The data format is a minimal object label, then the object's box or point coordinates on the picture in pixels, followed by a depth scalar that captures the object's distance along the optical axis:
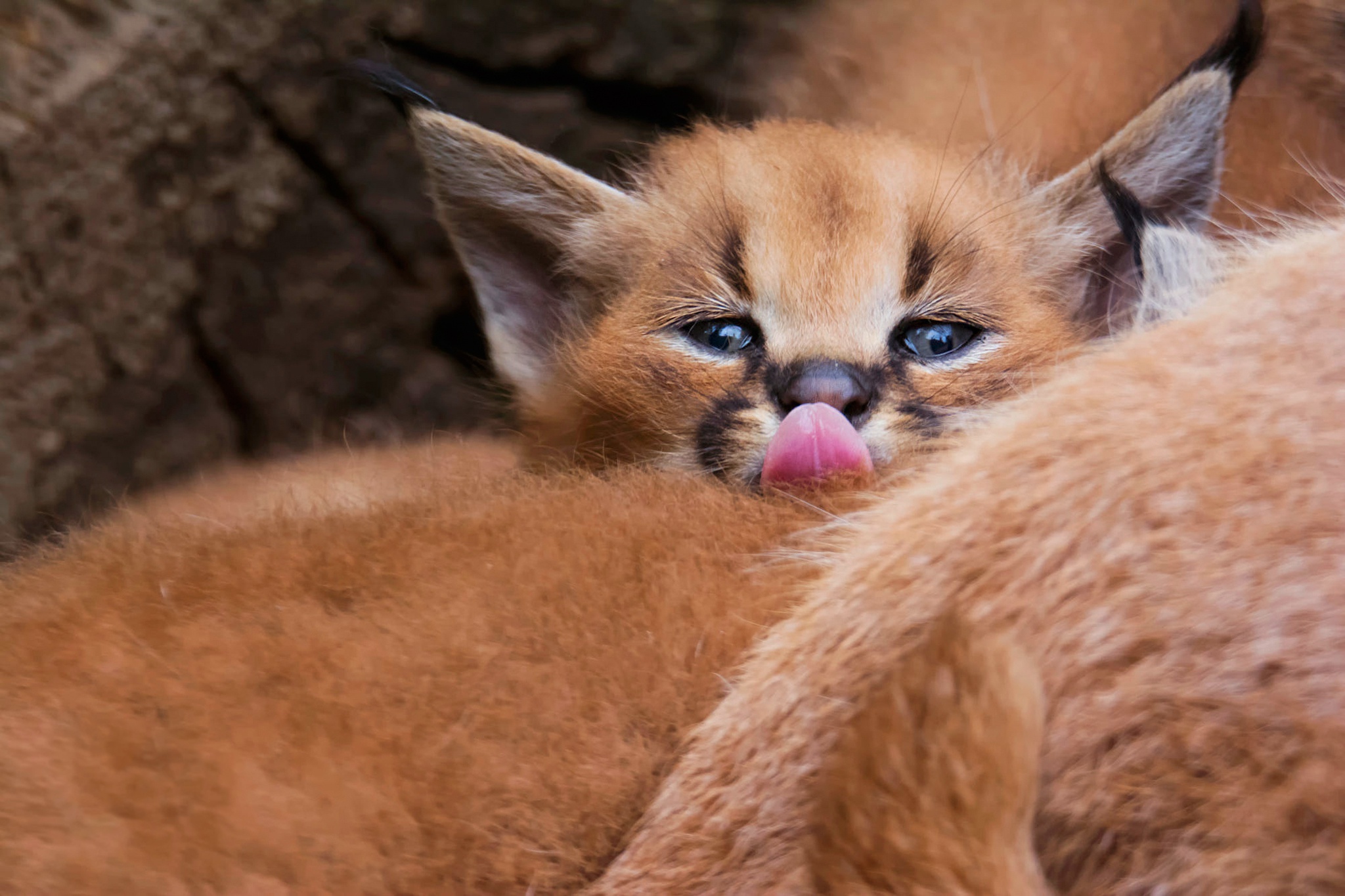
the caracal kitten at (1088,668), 2.53
